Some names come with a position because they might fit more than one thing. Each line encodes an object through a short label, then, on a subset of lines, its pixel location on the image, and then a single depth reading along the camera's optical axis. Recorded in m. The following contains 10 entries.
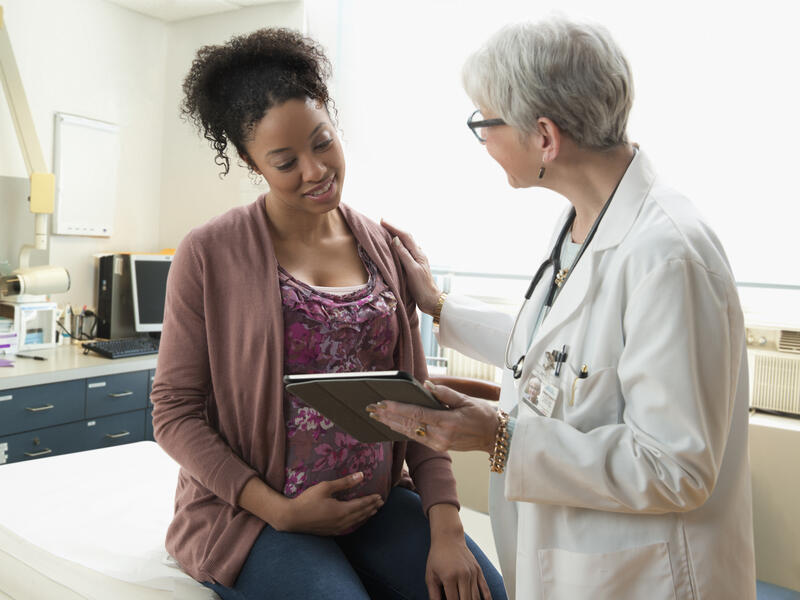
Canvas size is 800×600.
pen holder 3.34
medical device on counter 2.87
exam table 1.31
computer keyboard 2.96
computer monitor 3.37
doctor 0.92
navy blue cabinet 2.51
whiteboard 3.30
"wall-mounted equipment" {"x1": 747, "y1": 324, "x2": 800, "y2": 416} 2.29
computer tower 3.35
